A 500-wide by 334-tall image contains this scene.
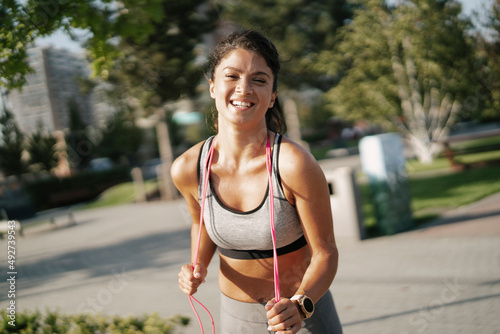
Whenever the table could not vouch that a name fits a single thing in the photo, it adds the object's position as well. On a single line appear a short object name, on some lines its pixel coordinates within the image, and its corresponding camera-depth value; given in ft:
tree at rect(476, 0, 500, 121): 40.19
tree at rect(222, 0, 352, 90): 100.42
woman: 5.26
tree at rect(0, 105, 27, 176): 70.13
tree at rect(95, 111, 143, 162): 105.21
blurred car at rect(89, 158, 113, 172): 139.15
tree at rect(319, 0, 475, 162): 50.60
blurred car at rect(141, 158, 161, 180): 113.04
